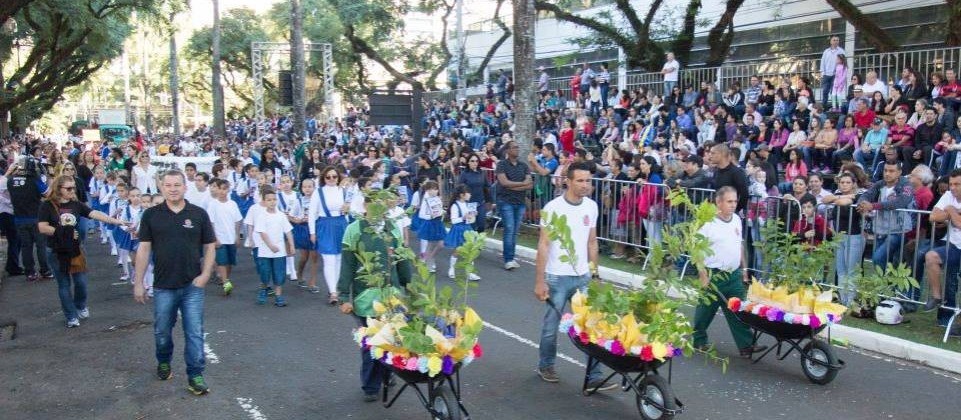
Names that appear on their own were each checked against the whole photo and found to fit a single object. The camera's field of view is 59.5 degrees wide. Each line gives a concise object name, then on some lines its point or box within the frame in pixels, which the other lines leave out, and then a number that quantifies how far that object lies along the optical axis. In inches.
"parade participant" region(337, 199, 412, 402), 245.9
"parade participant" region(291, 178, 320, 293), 447.8
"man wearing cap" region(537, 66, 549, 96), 1095.0
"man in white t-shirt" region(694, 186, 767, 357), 293.6
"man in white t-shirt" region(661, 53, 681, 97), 844.6
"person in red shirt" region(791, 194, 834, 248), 382.6
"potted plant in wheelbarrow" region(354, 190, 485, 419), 215.6
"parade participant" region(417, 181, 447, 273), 458.3
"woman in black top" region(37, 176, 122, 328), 362.6
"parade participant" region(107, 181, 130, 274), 488.9
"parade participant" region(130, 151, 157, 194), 654.5
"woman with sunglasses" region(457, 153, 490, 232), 531.8
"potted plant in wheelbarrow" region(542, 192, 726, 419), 225.0
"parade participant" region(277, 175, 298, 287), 454.0
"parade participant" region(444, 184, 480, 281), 465.7
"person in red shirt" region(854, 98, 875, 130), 599.8
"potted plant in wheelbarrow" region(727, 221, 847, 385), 270.7
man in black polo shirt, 269.1
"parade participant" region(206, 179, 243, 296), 439.8
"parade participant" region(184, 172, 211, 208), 484.4
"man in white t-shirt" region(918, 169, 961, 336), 323.9
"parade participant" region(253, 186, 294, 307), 406.3
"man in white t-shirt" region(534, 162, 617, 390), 268.4
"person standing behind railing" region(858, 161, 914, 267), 356.2
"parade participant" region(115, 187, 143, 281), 455.7
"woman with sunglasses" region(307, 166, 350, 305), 414.0
